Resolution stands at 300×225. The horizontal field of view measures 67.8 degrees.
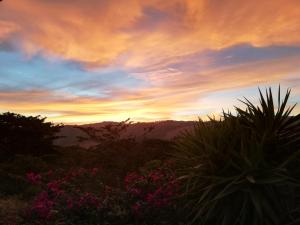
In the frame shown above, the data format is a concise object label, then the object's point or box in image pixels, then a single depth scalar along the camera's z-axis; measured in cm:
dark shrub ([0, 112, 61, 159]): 996
